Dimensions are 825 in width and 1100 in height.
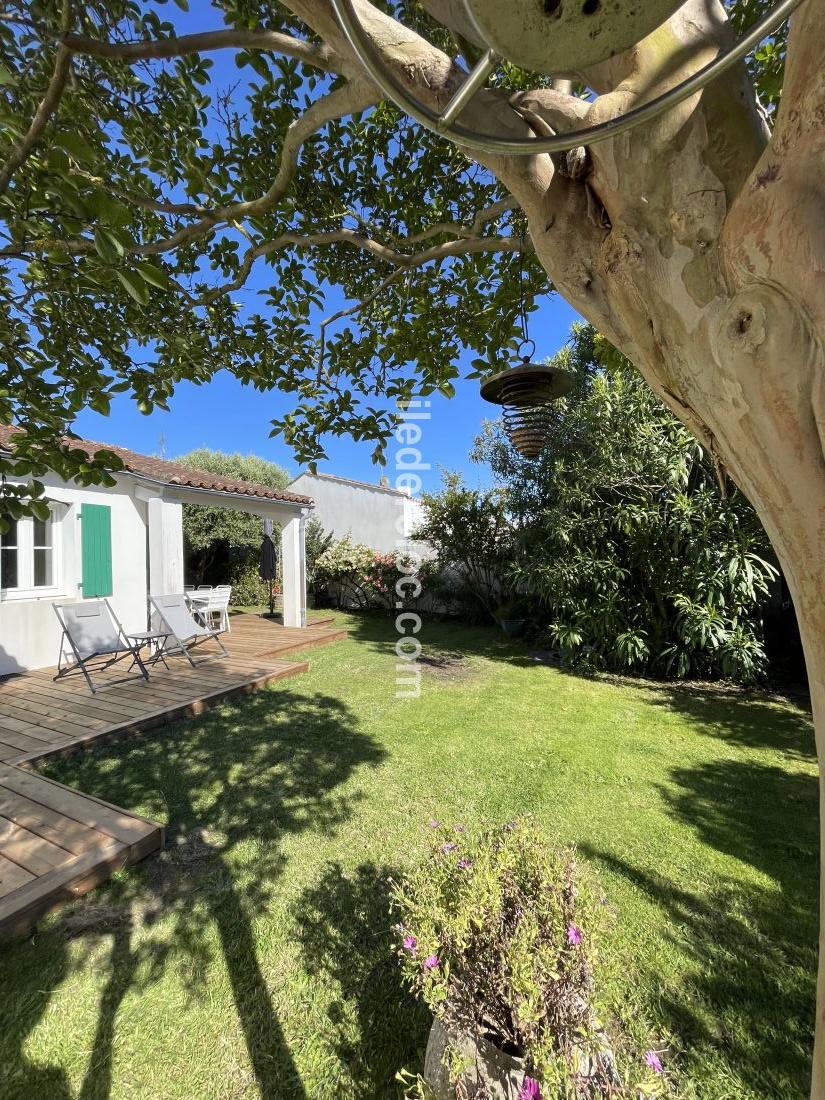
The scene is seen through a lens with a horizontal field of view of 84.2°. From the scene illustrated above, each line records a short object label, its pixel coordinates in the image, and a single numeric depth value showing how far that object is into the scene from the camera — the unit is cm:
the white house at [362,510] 1758
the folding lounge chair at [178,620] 714
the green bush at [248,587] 1580
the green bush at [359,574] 1422
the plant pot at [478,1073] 129
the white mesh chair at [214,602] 959
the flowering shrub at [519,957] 126
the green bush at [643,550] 614
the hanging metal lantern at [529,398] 230
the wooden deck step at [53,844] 242
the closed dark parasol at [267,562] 1391
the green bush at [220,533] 1485
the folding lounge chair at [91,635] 609
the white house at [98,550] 678
